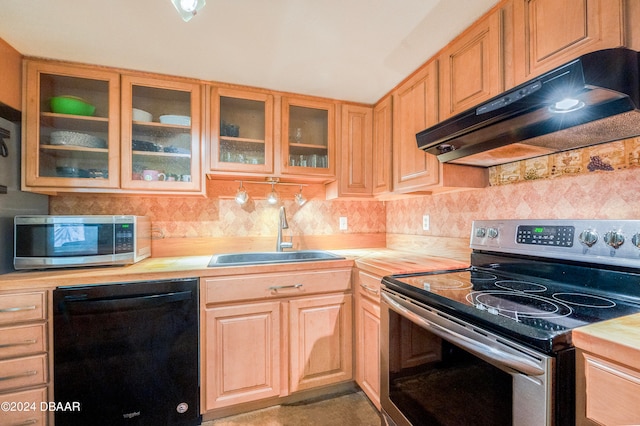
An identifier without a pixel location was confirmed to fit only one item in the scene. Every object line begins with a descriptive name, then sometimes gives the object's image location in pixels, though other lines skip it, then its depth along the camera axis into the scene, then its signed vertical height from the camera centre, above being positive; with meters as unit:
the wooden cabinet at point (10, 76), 1.34 +0.72
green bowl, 1.56 +0.64
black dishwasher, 1.25 -0.68
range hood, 0.73 +0.34
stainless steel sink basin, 1.94 -0.31
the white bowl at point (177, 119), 1.71 +0.61
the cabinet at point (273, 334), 1.46 -0.69
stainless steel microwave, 1.34 -0.14
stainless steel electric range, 0.65 -0.30
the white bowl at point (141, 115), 1.66 +0.62
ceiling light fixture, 0.82 +0.64
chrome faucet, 2.03 -0.09
